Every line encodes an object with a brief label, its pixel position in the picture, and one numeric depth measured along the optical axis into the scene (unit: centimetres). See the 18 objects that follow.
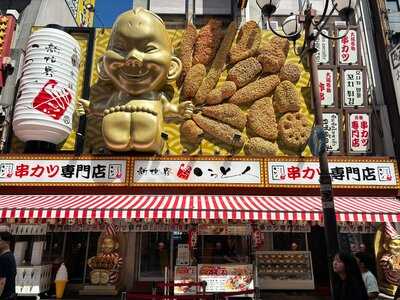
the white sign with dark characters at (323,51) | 1232
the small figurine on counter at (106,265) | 1072
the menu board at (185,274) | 1038
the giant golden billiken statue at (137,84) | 1057
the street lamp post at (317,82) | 619
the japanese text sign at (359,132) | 1141
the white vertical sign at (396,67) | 1163
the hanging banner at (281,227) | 1097
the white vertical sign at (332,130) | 1140
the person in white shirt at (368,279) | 617
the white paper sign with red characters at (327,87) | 1180
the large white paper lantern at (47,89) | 1098
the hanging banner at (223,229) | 1103
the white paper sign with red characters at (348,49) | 1227
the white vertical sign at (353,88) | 1183
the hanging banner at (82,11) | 1853
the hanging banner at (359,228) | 1072
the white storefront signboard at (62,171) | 1056
